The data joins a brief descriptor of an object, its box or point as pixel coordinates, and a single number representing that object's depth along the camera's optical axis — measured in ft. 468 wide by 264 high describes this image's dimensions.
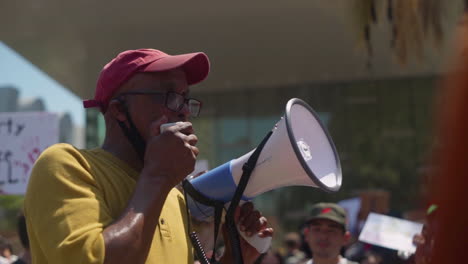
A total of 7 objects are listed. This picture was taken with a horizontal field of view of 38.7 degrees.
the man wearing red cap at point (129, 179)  5.45
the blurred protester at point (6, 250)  20.45
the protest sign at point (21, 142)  18.47
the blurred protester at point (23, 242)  15.03
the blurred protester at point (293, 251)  25.91
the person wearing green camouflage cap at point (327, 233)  15.16
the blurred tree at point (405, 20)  20.42
